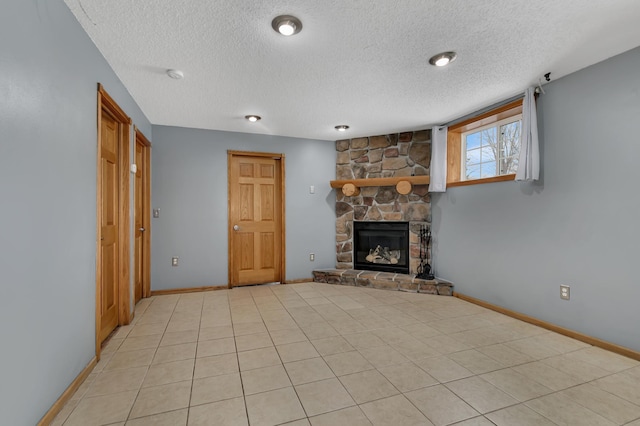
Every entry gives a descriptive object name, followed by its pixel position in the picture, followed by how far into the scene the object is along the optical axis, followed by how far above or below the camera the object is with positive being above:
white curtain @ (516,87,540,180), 2.73 +0.64
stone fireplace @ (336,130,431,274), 4.32 +0.32
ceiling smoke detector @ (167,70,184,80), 2.49 +1.19
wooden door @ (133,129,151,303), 3.56 -0.17
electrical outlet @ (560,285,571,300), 2.60 -0.75
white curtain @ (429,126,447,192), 3.97 +0.68
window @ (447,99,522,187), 3.27 +0.80
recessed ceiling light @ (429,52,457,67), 2.23 +1.20
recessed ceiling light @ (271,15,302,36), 1.80 +1.19
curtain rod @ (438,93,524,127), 3.04 +1.17
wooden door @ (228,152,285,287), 4.35 -0.14
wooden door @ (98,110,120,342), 2.44 -0.14
